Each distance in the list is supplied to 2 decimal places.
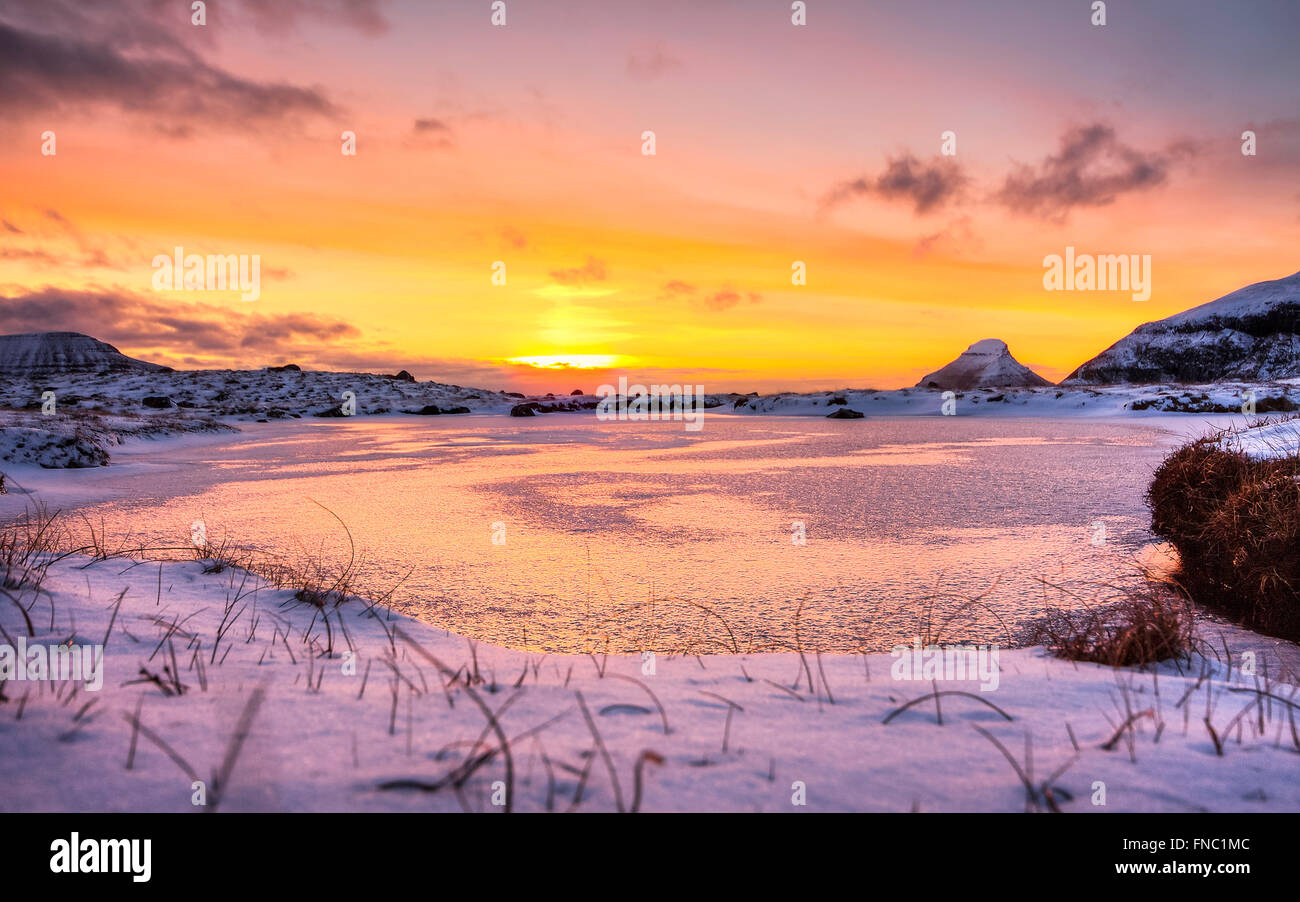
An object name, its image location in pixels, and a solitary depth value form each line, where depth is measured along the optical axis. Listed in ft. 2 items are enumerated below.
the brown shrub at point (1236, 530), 12.57
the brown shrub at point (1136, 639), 8.59
